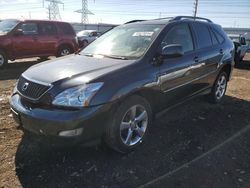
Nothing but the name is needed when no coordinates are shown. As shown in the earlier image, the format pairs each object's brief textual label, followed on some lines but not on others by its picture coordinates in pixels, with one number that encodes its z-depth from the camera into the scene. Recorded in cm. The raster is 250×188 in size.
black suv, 216
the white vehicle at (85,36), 1397
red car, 734
